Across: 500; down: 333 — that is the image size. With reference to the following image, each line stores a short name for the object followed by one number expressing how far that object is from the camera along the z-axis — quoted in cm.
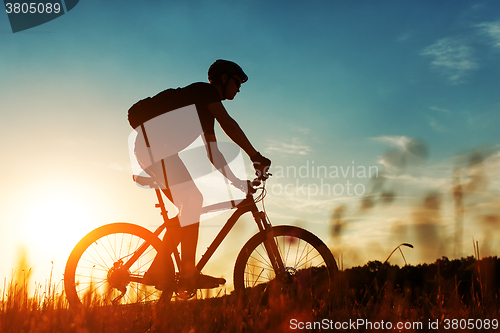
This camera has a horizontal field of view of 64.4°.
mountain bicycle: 385
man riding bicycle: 379
